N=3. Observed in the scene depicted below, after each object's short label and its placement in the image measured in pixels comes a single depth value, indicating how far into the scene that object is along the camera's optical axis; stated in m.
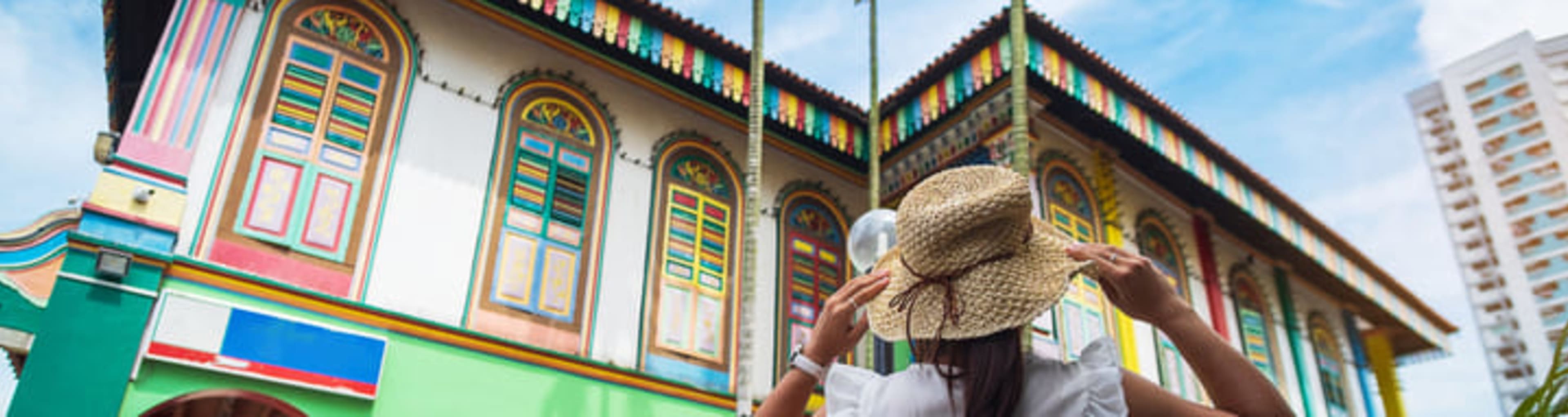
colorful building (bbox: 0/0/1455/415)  4.91
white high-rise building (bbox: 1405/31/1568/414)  35.75
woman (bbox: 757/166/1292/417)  1.18
